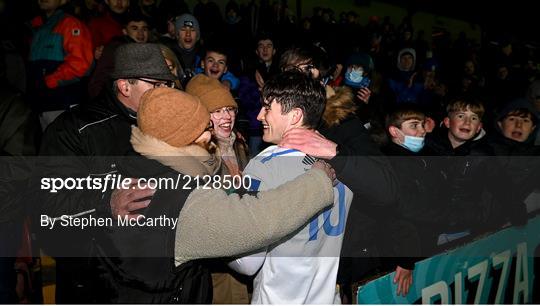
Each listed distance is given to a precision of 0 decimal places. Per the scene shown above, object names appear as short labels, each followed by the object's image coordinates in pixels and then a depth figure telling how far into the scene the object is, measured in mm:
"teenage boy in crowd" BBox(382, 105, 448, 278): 2912
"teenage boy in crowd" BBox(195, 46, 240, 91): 4727
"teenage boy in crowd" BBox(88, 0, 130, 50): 5031
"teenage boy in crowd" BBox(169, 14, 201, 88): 5215
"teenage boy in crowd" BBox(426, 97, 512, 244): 3523
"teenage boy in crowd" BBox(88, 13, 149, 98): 2655
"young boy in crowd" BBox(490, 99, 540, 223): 4016
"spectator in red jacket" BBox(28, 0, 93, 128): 4211
